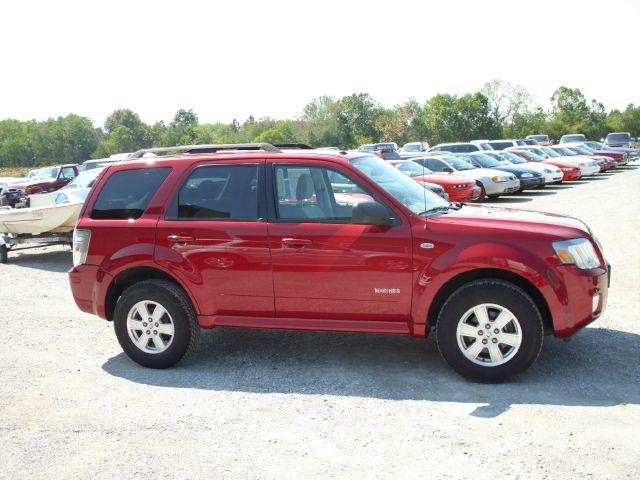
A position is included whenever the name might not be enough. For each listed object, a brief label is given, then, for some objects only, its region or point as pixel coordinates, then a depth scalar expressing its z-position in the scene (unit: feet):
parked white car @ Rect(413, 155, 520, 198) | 68.03
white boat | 40.47
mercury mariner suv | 16.34
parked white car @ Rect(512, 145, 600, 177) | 91.09
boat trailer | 41.47
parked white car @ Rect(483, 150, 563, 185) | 78.95
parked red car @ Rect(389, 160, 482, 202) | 60.44
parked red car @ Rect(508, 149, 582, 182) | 86.48
